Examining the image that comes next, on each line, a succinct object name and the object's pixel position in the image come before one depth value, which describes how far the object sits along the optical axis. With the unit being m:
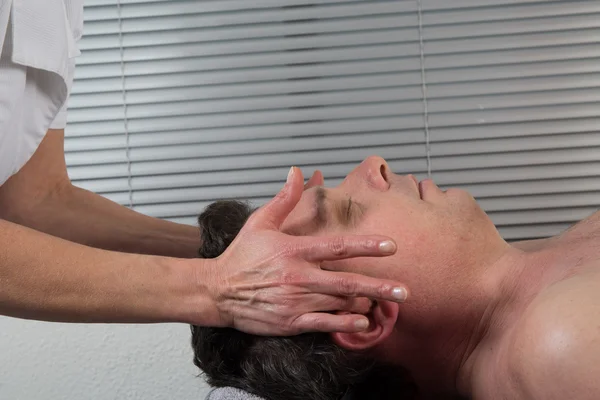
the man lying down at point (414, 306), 1.13
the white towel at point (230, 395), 1.14
